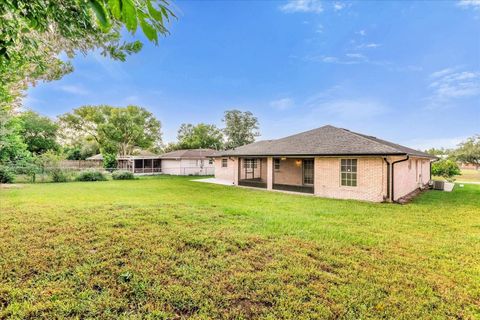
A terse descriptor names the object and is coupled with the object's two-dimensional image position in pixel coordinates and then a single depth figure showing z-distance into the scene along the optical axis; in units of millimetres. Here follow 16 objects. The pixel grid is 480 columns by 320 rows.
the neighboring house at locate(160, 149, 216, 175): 28486
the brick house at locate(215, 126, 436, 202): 10375
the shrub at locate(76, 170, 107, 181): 18781
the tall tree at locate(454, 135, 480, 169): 31062
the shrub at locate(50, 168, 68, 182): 17781
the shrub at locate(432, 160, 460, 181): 22125
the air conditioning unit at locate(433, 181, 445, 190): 14599
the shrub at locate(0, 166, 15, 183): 15336
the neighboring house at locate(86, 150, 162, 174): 29184
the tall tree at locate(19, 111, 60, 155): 36128
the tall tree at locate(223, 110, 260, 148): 39469
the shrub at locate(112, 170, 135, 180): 20797
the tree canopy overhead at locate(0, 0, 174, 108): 1129
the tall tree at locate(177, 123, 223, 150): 44000
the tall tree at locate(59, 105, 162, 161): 31922
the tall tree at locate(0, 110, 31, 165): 15344
